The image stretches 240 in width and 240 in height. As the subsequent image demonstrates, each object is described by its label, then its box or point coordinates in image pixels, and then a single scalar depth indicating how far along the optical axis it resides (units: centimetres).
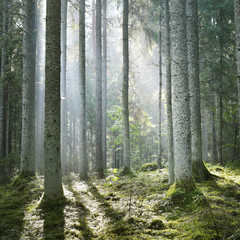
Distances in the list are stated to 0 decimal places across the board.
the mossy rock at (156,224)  415
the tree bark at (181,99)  602
